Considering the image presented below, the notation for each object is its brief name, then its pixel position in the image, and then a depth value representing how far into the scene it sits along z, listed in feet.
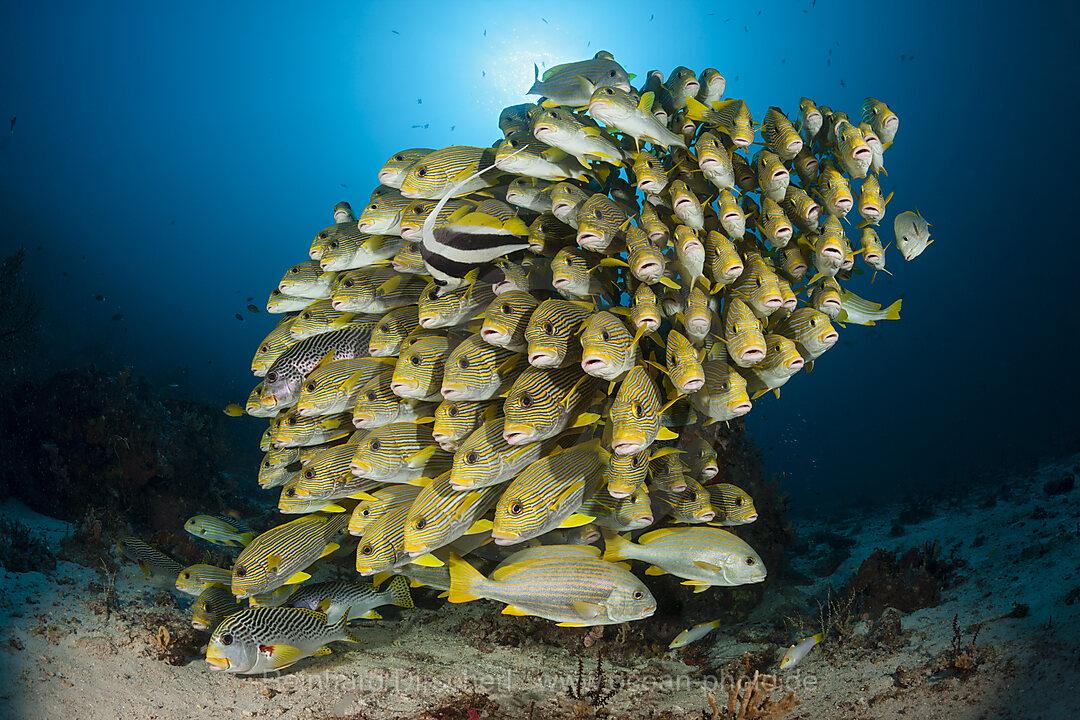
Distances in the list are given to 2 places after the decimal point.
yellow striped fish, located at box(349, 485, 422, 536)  11.49
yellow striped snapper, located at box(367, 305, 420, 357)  11.96
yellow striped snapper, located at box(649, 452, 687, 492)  11.03
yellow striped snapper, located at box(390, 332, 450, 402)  10.05
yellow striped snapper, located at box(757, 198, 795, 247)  10.67
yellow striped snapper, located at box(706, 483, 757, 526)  12.10
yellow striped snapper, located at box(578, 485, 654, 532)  10.44
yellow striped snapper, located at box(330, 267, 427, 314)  12.42
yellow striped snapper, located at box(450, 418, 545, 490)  9.55
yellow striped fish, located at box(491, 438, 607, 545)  9.12
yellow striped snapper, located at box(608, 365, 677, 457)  8.52
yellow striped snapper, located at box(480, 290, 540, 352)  9.41
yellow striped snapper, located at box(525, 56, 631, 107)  11.71
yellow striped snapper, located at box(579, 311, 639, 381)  8.43
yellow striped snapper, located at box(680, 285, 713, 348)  9.44
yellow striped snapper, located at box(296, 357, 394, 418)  11.56
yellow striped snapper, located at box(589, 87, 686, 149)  9.98
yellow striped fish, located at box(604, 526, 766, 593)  10.71
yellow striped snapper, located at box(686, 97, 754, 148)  10.92
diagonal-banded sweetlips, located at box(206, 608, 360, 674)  10.66
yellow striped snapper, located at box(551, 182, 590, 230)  10.37
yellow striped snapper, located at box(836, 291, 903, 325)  12.19
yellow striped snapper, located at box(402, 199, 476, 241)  10.83
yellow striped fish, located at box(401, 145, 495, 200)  11.10
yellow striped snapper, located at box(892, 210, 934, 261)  12.96
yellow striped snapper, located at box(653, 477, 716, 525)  11.14
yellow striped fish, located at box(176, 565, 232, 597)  13.88
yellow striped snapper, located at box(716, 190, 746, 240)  10.24
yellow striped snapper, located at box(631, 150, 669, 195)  10.39
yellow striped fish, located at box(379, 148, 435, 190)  11.69
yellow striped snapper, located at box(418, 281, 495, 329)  10.88
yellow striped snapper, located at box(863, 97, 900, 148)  11.50
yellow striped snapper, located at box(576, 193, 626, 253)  9.68
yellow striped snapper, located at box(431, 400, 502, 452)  10.12
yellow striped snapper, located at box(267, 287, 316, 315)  13.87
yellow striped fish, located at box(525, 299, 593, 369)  8.91
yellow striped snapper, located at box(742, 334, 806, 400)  9.89
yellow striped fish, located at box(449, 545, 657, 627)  9.56
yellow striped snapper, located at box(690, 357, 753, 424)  9.50
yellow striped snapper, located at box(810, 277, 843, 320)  10.91
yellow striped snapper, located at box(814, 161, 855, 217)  10.89
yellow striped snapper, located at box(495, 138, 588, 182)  10.52
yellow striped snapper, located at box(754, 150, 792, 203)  10.71
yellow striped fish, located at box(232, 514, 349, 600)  11.75
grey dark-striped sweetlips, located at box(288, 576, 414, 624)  12.71
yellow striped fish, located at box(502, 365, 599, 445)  8.93
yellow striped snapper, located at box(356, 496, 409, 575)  10.88
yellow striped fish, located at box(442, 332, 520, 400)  9.52
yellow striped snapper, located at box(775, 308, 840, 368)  10.62
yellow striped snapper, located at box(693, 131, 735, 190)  10.11
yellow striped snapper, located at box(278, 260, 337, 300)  13.32
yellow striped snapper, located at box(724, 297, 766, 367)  9.31
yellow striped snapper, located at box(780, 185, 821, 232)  10.91
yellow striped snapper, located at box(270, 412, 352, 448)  12.37
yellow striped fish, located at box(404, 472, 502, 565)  9.82
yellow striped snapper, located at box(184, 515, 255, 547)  16.84
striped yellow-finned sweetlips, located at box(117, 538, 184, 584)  16.76
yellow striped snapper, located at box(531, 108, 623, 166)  9.84
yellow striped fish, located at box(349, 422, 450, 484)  10.59
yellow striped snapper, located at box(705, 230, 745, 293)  9.79
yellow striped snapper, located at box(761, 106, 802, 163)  10.87
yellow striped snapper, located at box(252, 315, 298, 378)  13.71
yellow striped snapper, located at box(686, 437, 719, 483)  11.79
